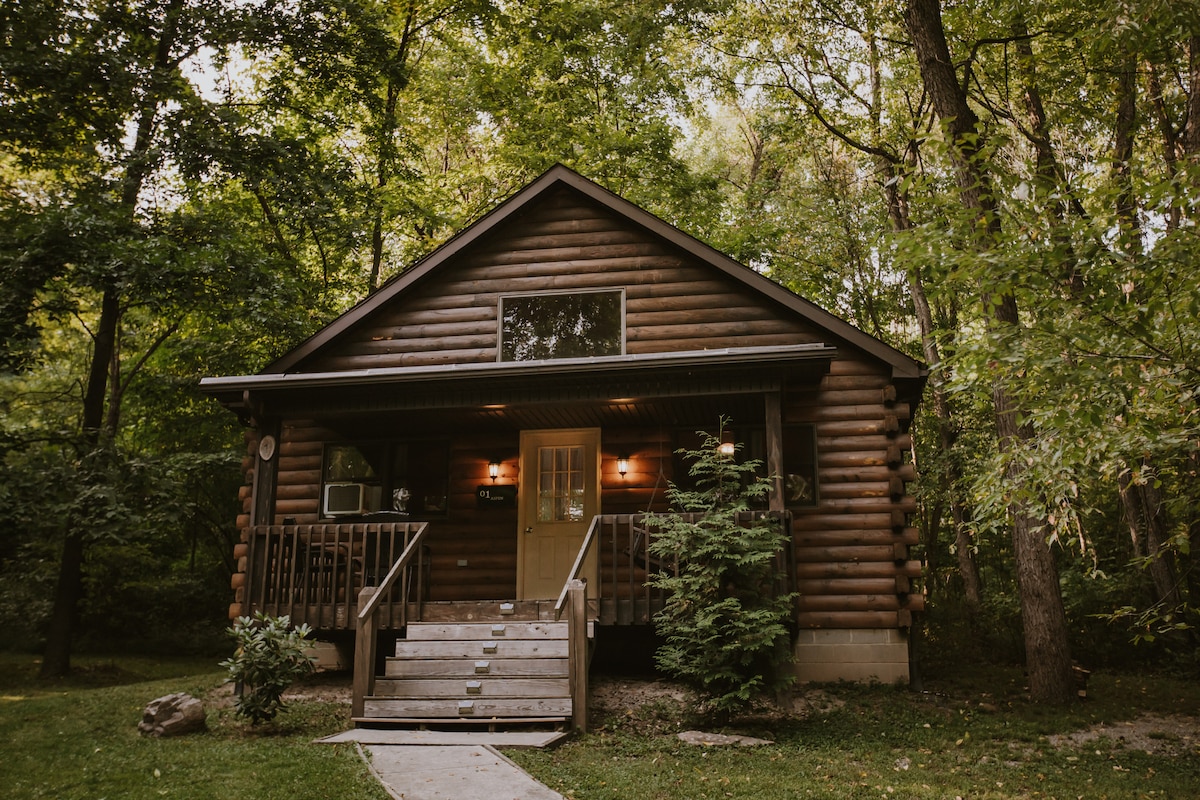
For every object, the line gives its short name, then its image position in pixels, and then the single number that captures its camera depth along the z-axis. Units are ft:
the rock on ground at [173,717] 26.00
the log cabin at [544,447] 31.40
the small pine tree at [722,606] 26.96
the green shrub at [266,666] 26.68
